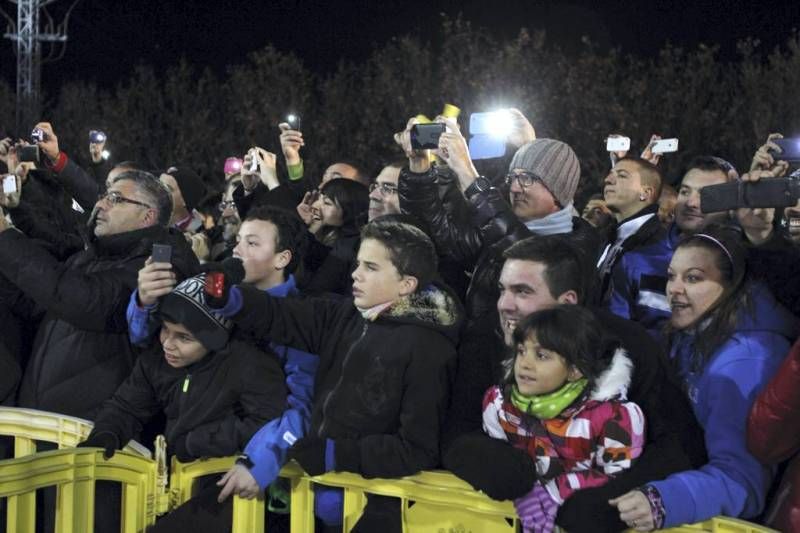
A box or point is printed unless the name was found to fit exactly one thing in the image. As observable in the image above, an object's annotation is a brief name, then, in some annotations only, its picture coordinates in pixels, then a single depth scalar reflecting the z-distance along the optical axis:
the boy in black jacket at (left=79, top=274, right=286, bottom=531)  3.99
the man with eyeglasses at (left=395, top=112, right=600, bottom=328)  4.52
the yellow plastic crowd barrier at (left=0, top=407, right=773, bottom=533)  3.41
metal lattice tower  30.86
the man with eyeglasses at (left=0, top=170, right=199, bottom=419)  4.48
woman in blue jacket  3.06
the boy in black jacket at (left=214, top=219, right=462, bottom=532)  3.54
